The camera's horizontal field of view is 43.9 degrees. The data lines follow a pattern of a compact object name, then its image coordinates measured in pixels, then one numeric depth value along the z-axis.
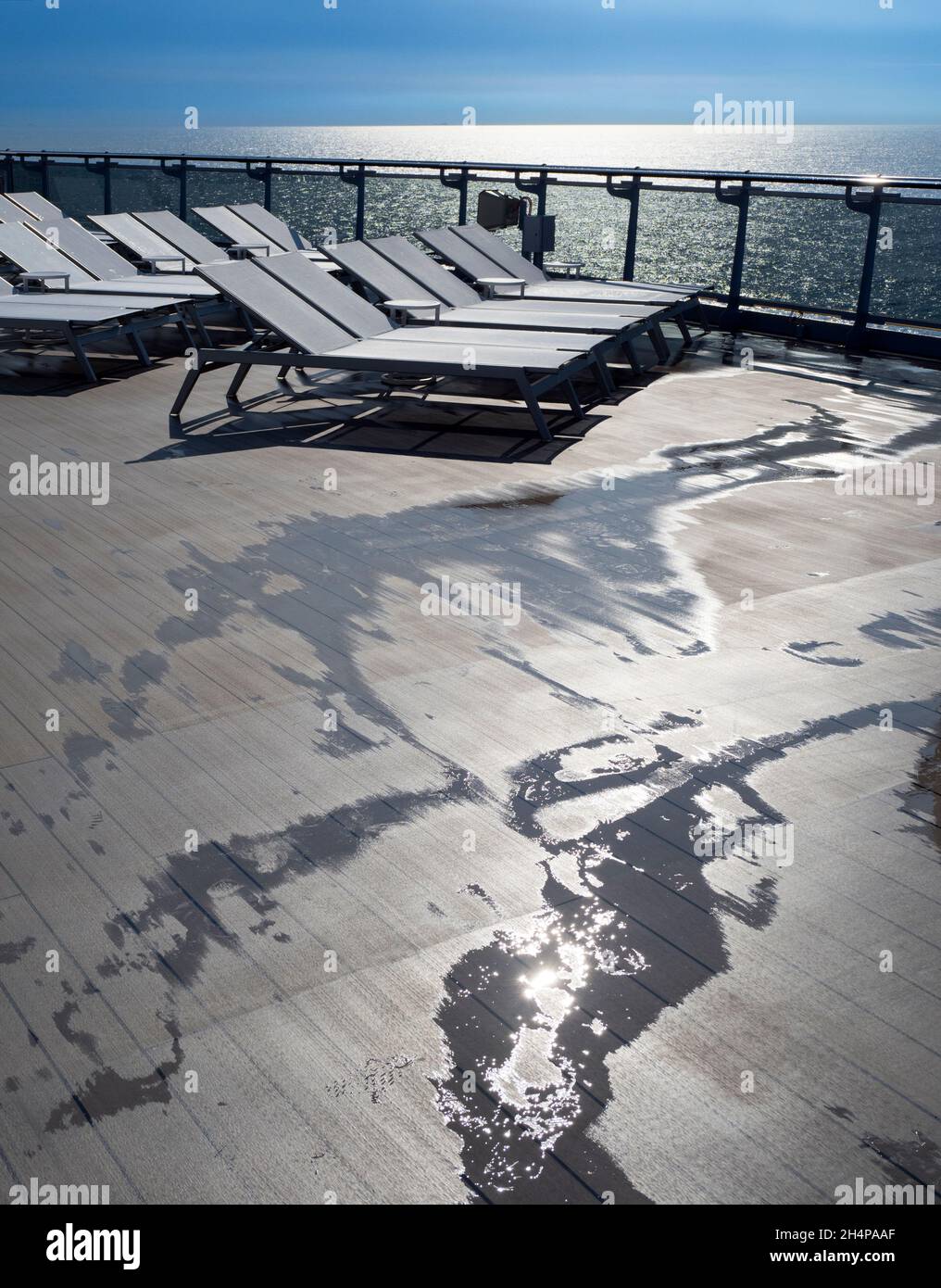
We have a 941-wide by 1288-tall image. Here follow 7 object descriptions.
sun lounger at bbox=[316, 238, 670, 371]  7.24
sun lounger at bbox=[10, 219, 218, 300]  8.53
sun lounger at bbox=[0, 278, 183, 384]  7.00
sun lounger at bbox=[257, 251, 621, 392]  6.73
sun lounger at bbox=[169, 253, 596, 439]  5.96
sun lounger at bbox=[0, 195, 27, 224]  9.37
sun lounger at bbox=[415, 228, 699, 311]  8.54
